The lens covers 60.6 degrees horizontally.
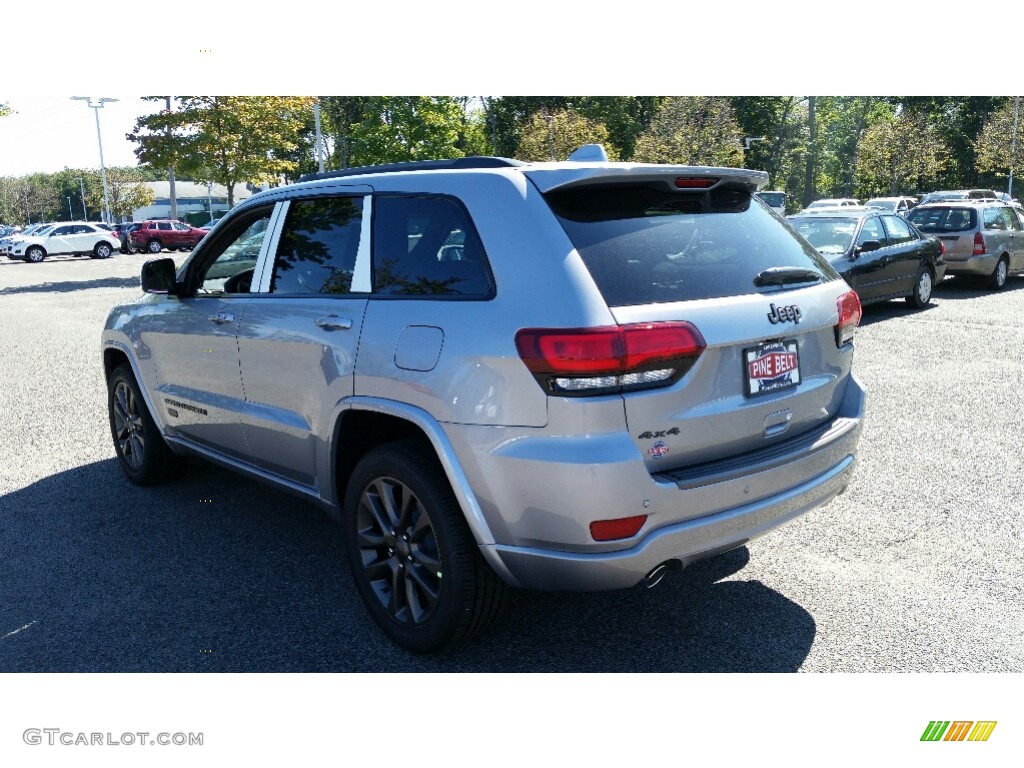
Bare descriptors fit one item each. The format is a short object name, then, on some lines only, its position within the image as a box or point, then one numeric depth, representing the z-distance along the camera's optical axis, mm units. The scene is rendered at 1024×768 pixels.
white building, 94625
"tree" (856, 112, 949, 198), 44000
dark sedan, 12219
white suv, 41438
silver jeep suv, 2891
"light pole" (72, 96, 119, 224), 59369
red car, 42625
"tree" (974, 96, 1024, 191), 40844
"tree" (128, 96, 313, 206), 27188
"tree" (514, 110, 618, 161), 27141
